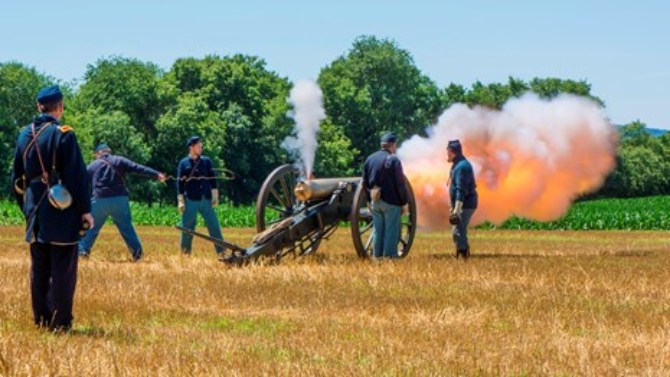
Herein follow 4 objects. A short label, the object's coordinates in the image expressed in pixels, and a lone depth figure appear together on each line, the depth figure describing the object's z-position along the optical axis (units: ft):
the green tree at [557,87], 291.38
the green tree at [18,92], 288.88
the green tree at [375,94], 281.13
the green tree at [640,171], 305.53
